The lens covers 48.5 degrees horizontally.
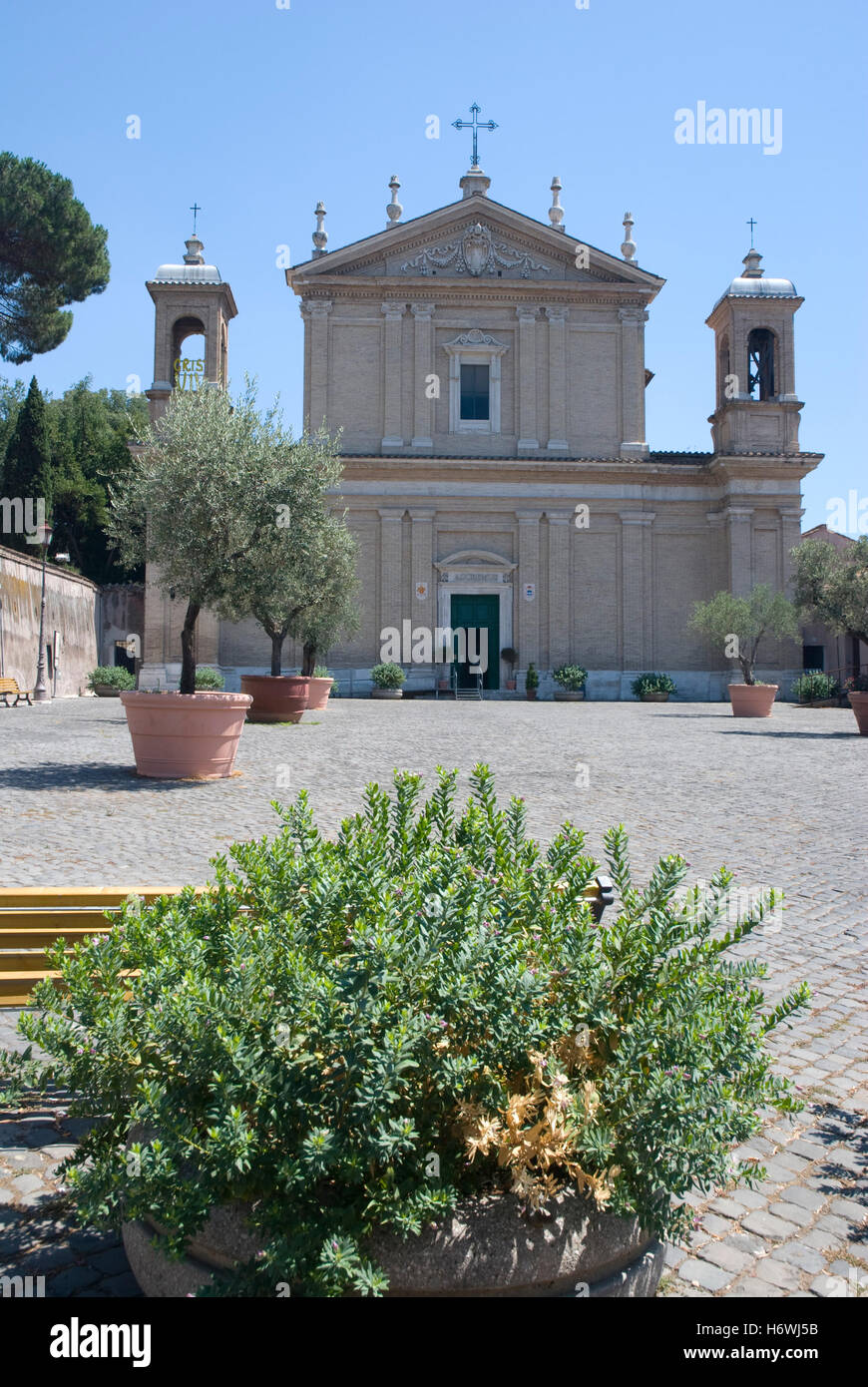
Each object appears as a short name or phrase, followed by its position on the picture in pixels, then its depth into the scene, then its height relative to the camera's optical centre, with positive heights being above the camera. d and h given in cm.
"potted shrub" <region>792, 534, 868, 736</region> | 1766 +140
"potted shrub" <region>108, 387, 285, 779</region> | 1020 +161
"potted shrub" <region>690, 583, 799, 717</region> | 2505 +140
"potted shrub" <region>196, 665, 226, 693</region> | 2478 -20
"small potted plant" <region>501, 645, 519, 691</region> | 2970 +50
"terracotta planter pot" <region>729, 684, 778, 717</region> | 2139 -59
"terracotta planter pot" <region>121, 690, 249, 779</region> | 1012 -63
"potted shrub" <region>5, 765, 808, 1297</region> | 177 -83
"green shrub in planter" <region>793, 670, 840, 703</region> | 2711 -43
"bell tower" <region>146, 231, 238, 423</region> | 2942 +1096
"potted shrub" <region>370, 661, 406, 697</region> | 2738 -20
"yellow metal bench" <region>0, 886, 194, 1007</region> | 368 -99
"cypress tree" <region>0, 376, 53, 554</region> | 3797 +842
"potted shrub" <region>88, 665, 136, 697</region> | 2870 -22
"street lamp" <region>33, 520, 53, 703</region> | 2384 +4
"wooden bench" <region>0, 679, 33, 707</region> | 2254 -42
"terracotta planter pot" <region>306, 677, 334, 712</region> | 2078 -47
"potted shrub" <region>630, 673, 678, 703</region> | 2895 -46
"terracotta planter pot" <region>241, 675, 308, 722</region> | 1712 -46
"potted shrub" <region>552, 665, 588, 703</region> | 2908 -27
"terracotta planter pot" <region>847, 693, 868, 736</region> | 1686 -63
